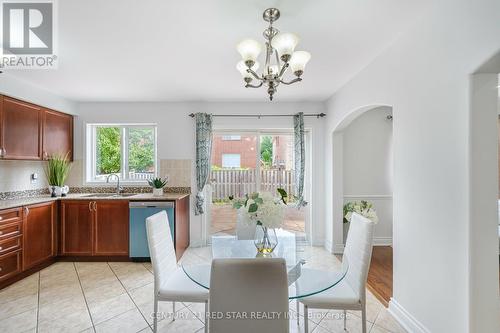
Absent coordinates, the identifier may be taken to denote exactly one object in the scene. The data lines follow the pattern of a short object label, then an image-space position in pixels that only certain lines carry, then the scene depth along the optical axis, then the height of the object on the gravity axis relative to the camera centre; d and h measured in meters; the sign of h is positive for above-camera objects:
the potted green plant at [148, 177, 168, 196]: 3.84 -0.29
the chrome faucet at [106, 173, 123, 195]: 4.02 -0.27
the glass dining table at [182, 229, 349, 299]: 1.60 -0.70
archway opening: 4.13 +0.01
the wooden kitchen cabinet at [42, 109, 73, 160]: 3.59 +0.52
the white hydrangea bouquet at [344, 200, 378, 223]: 3.35 -0.62
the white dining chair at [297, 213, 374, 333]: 1.75 -0.91
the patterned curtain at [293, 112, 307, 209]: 4.04 +0.22
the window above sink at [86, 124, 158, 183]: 4.29 +0.28
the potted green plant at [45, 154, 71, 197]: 3.71 -0.11
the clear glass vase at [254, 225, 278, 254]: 1.91 -0.62
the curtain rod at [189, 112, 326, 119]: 4.14 +0.86
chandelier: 1.62 +0.78
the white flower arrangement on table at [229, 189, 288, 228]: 1.71 -0.30
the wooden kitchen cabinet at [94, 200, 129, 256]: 3.52 -0.81
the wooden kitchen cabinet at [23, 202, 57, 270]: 3.02 -0.84
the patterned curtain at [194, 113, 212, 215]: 4.01 +0.24
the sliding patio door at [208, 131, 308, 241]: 4.31 -0.04
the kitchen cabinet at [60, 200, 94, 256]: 3.54 -0.89
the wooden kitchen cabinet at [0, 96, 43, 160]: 2.98 +0.48
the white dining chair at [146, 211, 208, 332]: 1.83 -0.89
